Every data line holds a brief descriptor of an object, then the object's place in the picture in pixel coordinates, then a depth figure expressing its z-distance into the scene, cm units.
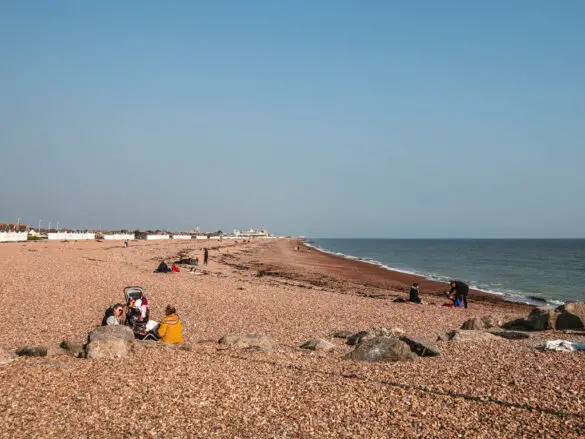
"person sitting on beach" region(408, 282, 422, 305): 2491
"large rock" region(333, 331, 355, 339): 1481
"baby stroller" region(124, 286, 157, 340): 1280
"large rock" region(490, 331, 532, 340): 1398
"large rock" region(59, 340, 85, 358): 1046
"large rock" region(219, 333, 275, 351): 1208
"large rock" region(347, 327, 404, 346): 1331
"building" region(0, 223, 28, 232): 9094
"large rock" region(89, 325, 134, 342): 1093
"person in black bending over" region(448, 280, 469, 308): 2491
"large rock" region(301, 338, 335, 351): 1243
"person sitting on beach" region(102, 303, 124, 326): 1327
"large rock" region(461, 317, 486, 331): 1612
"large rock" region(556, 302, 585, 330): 1573
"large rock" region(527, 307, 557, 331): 1589
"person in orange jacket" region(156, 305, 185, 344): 1271
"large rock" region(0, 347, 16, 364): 991
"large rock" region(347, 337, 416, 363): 1058
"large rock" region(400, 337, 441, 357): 1112
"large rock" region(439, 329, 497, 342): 1317
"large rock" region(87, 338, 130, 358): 1035
